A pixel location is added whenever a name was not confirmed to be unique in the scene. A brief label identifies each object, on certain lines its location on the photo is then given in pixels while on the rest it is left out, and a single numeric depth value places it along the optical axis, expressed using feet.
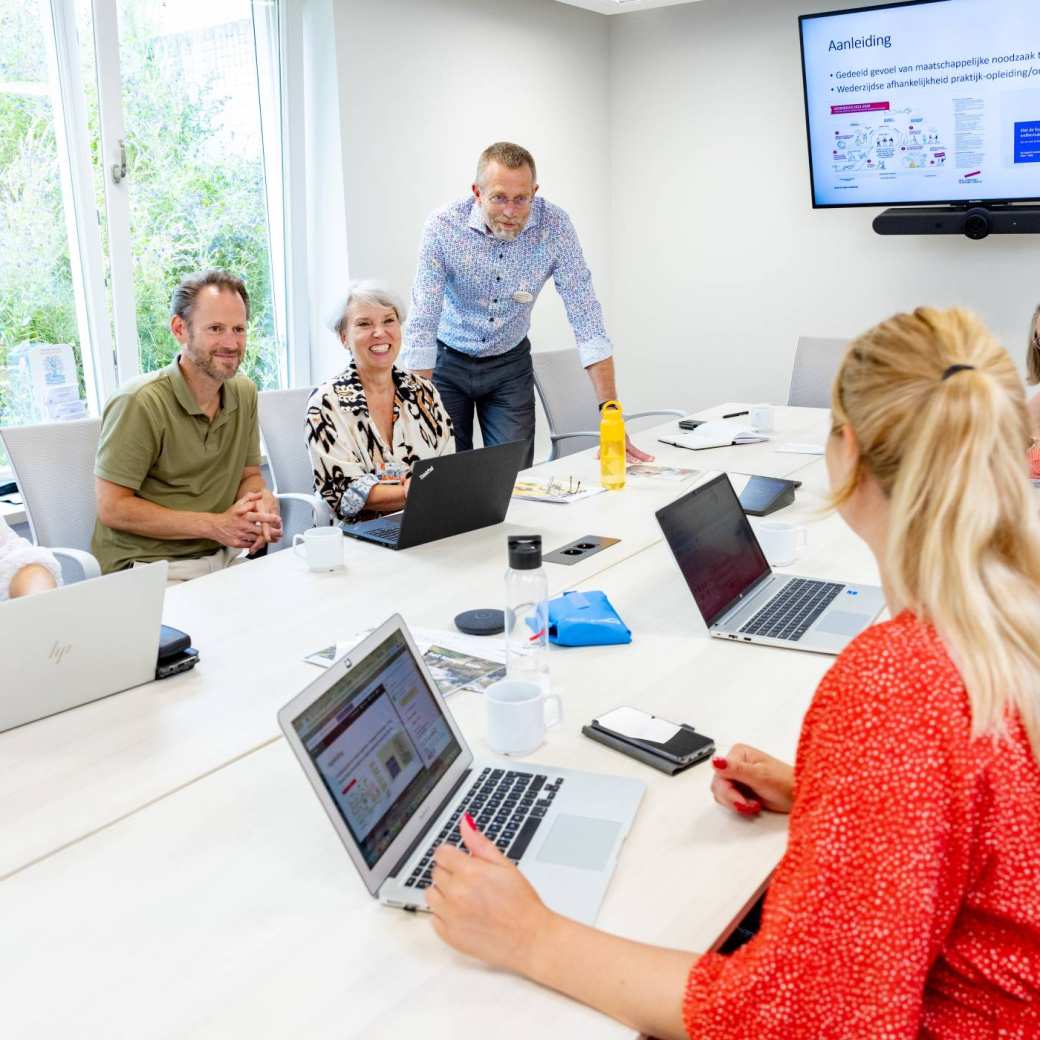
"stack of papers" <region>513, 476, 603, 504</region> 9.71
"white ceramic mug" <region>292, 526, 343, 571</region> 7.70
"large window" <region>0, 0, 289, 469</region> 11.68
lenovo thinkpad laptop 8.11
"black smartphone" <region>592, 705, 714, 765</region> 4.93
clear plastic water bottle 5.95
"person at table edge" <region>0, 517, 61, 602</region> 7.30
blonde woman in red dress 2.81
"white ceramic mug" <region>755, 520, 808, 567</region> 7.75
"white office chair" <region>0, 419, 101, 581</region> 9.03
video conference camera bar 15.12
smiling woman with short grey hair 9.58
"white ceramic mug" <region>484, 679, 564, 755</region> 4.94
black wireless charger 6.48
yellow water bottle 10.09
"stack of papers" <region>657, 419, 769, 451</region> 11.89
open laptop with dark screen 6.34
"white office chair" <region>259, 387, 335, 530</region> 11.22
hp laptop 5.15
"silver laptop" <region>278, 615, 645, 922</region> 3.88
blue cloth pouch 6.28
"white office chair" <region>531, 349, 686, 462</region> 14.46
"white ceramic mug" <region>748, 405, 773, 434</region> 12.34
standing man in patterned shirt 12.40
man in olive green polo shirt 9.29
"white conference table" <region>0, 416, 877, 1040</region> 3.41
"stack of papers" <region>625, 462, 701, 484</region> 10.48
